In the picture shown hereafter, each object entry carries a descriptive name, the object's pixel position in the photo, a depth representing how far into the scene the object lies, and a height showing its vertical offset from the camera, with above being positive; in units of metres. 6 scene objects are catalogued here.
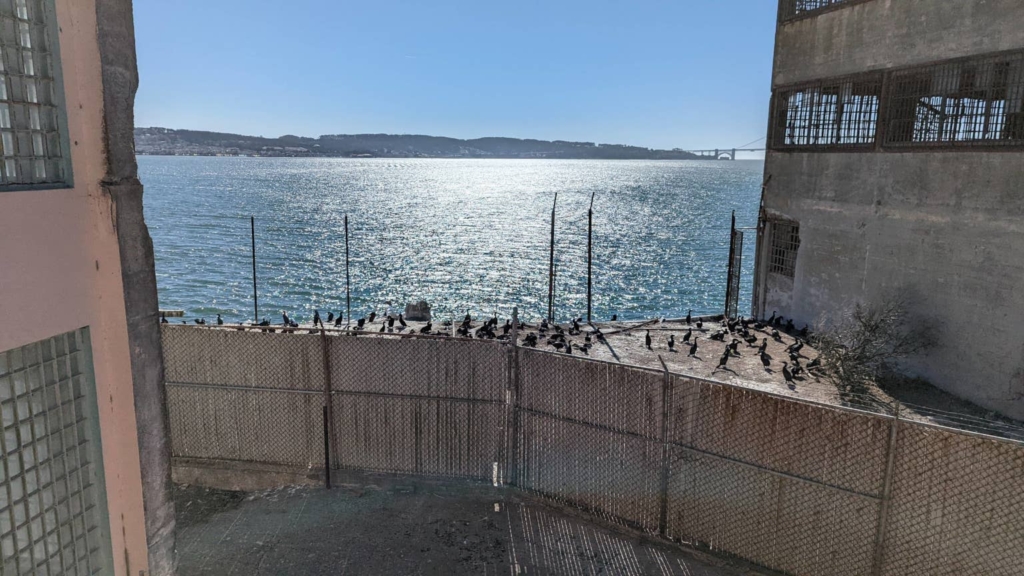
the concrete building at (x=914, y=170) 13.78 +0.19
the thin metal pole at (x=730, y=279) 22.81 -3.82
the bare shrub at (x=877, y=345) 15.54 -4.00
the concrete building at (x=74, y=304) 5.44 -1.30
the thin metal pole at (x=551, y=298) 24.34 -5.07
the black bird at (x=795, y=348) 17.57 -4.66
